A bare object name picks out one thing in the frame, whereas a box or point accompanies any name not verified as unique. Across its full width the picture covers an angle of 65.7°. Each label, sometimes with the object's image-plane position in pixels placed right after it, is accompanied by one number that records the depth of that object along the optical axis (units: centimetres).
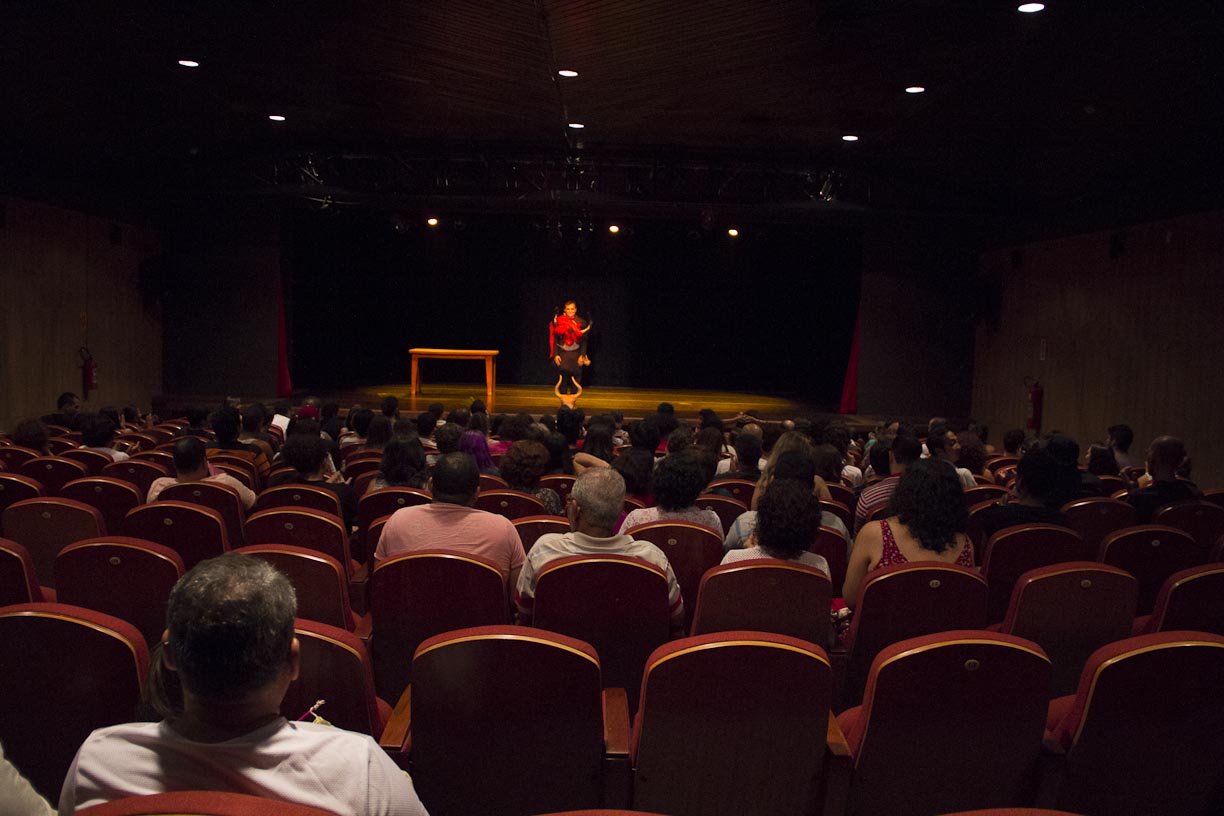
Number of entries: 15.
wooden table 1459
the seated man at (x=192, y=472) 471
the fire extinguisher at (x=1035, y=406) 1351
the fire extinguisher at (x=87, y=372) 1316
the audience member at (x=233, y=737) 142
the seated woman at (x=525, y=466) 505
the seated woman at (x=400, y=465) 495
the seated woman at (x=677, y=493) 404
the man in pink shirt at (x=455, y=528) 363
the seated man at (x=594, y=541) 316
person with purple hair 557
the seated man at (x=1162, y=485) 502
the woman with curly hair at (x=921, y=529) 353
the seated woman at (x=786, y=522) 323
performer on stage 1602
